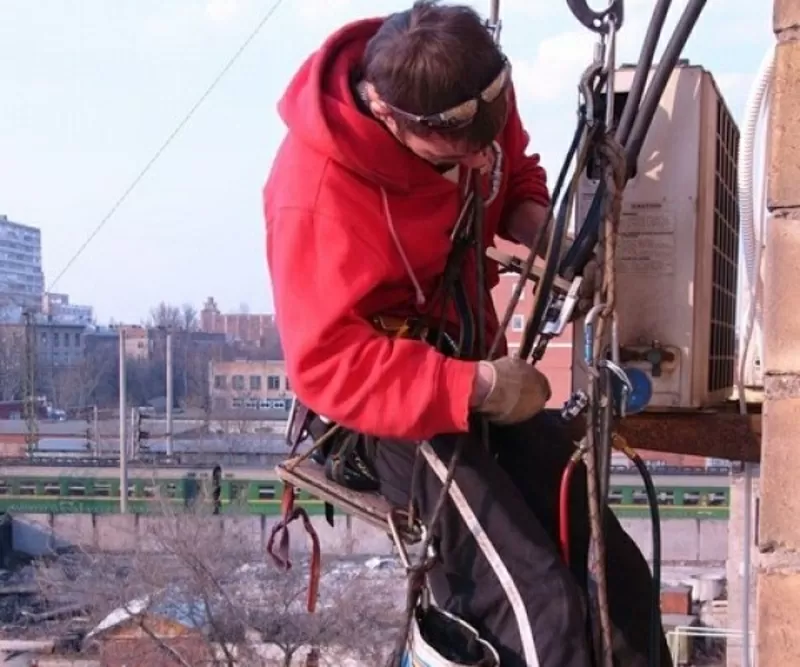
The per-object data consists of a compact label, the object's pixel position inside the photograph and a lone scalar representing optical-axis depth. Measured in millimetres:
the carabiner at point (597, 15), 1619
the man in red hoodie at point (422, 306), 1654
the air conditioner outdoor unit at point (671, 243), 2086
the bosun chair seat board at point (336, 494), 1879
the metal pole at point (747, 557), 1991
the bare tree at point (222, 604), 15789
